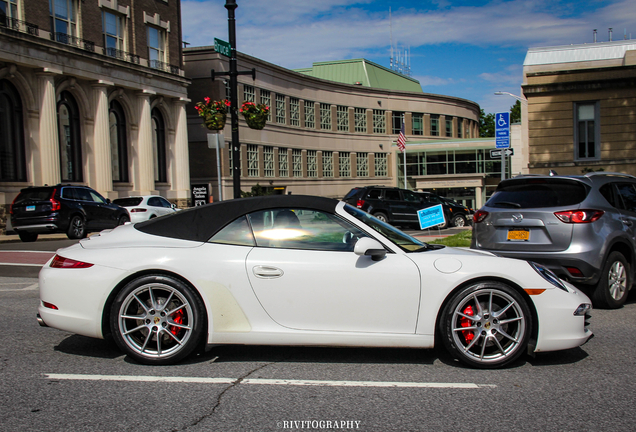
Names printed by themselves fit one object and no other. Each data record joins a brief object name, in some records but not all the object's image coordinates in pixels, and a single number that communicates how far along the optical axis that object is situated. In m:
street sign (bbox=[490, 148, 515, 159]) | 16.39
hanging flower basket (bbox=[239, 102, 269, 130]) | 16.77
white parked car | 23.48
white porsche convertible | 4.35
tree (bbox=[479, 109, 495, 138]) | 86.32
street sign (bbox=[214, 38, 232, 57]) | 13.31
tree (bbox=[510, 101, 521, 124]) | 78.25
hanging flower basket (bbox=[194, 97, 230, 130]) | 16.83
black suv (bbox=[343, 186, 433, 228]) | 22.22
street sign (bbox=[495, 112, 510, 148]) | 15.56
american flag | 37.48
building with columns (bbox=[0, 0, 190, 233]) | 24.39
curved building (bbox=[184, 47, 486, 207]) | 39.22
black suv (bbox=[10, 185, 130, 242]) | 17.12
